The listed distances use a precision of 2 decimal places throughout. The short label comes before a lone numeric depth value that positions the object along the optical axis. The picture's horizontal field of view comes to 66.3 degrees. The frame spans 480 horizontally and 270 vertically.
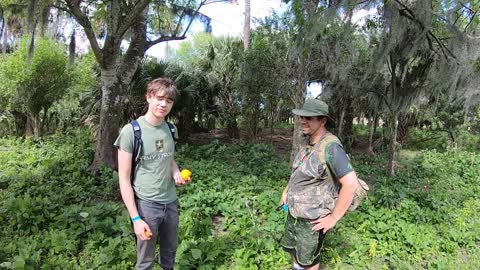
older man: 2.52
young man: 2.57
